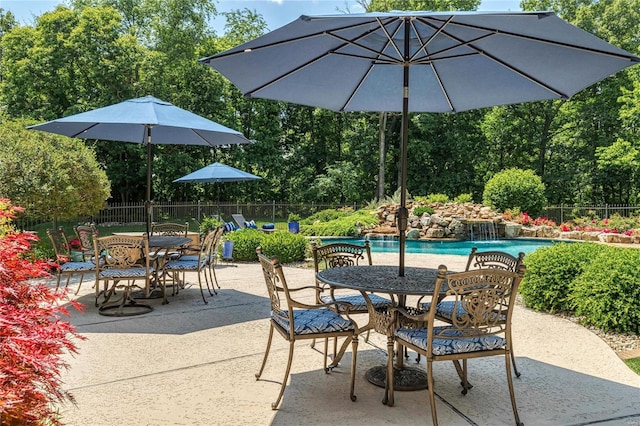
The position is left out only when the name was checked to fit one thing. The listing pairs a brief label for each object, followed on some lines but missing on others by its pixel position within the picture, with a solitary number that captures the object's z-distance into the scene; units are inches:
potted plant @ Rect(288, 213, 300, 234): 681.0
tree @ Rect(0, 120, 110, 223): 350.0
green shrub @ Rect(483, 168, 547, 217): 752.3
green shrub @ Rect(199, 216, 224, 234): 553.9
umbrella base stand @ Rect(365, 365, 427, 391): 137.3
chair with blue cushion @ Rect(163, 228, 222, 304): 241.9
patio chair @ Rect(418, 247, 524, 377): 149.8
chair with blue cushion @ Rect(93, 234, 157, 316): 213.6
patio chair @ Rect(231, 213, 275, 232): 613.0
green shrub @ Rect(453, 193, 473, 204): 781.7
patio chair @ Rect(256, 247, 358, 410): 125.3
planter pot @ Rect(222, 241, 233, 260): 386.0
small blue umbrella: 587.2
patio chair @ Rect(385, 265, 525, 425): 112.3
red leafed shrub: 60.2
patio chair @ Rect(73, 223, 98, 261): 272.5
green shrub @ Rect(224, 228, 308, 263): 378.9
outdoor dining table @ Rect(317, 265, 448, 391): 122.7
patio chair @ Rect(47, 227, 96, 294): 227.1
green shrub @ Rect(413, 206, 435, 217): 701.5
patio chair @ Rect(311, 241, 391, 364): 160.2
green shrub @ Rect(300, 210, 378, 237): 679.1
